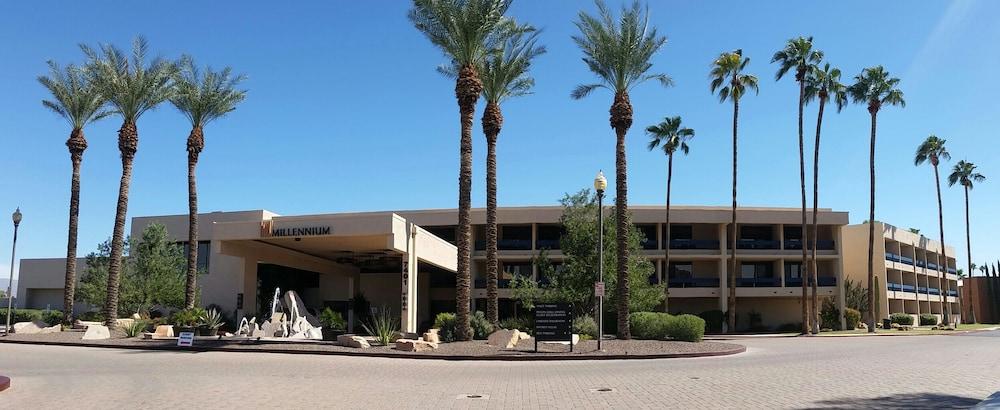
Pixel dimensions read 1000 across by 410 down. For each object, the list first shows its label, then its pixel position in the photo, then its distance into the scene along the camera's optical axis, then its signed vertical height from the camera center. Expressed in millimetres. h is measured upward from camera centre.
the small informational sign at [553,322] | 21953 -1098
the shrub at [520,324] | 29594 -1608
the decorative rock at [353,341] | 22812 -1849
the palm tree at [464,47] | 24875 +8370
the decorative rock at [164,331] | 26888 -1886
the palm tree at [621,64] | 27328 +8492
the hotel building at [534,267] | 44375 +1169
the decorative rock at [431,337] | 23125 -1701
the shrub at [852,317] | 48875 -1816
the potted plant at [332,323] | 29656 -1683
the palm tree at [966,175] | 68500 +10919
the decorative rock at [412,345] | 21688 -1851
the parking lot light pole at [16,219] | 29691 +2401
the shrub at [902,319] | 52125 -2037
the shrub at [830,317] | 48688 -1847
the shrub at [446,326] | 25156 -1491
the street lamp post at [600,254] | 21803 +1016
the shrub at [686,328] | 28047 -1554
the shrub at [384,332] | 23094 -1579
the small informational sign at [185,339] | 23422 -1892
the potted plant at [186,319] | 28270 -1518
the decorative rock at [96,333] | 26469 -1964
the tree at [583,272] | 32469 +620
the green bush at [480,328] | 26219 -1559
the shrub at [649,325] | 28844 -1518
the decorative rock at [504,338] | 23203 -1717
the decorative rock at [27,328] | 29812 -2051
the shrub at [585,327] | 27688 -1564
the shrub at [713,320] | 46844 -2061
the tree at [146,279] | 37094 +25
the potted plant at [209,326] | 27641 -1719
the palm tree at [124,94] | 30594 +7931
